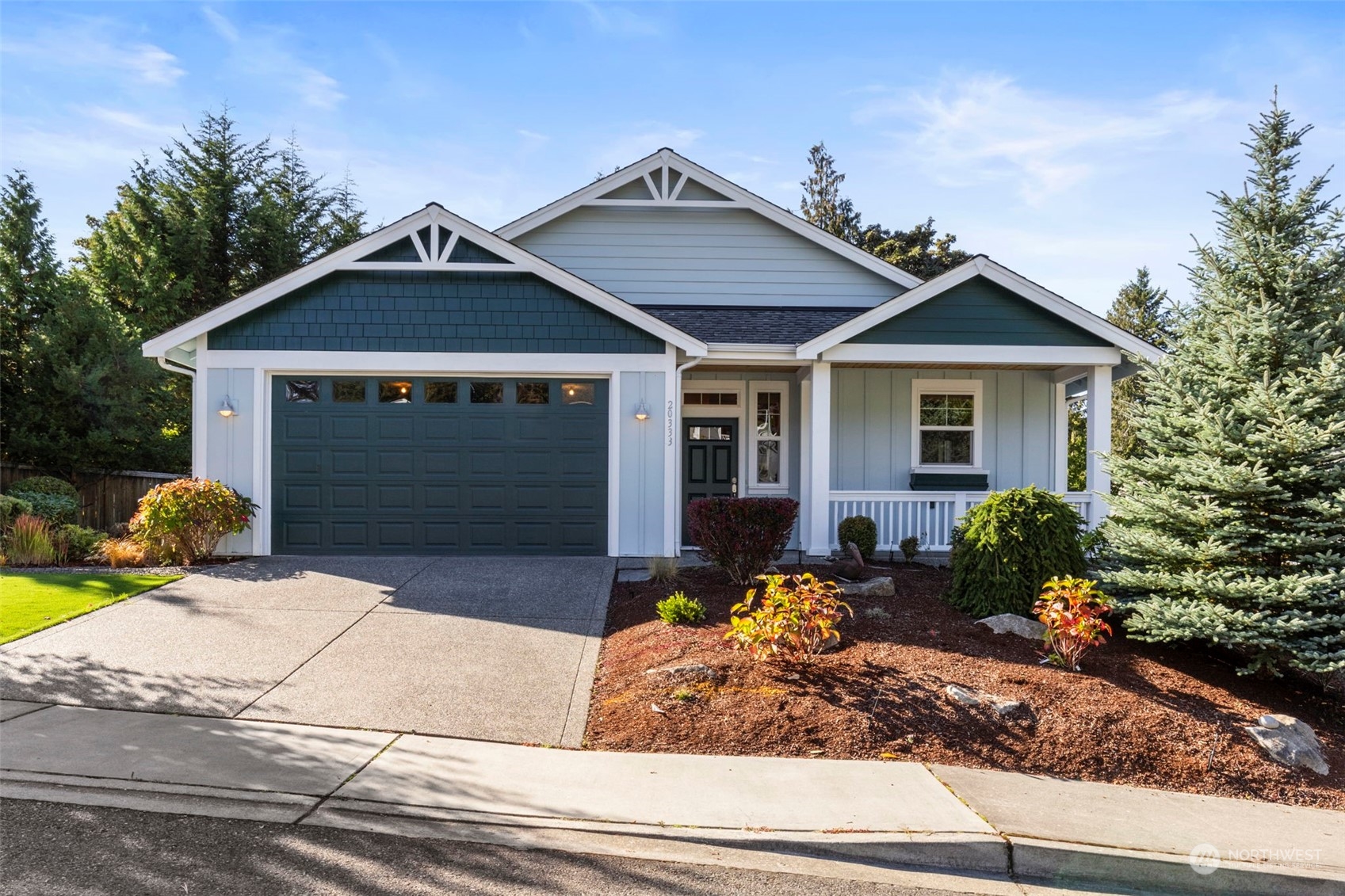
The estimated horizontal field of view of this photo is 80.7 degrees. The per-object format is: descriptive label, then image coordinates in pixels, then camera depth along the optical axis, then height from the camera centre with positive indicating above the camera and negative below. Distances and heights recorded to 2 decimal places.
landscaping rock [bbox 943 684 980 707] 5.39 -1.66
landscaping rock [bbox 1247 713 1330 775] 5.09 -1.87
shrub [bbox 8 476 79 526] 12.03 -0.76
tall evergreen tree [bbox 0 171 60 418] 15.80 +3.61
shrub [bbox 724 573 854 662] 6.02 -1.30
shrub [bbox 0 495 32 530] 10.63 -0.81
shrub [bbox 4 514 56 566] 9.89 -1.20
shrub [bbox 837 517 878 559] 10.62 -1.06
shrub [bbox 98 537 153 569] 9.77 -1.29
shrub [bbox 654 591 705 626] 7.18 -1.44
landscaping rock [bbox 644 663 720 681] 5.79 -1.61
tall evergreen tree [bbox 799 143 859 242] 34.09 +11.29
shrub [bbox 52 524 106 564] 10.09 -1.21
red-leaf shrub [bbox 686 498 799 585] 8.34 -0.82
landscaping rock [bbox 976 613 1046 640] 6.78 -1.47
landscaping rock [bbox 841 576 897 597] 8.17 -1.39
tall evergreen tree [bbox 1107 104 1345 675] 5.85 +0.03
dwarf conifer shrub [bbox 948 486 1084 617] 7.23 -0.86
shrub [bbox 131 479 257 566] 9.68 -0.84
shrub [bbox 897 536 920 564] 10.57 -1.23
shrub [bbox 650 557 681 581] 9.20 -1.36
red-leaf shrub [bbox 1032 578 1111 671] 5.96 -1.25
